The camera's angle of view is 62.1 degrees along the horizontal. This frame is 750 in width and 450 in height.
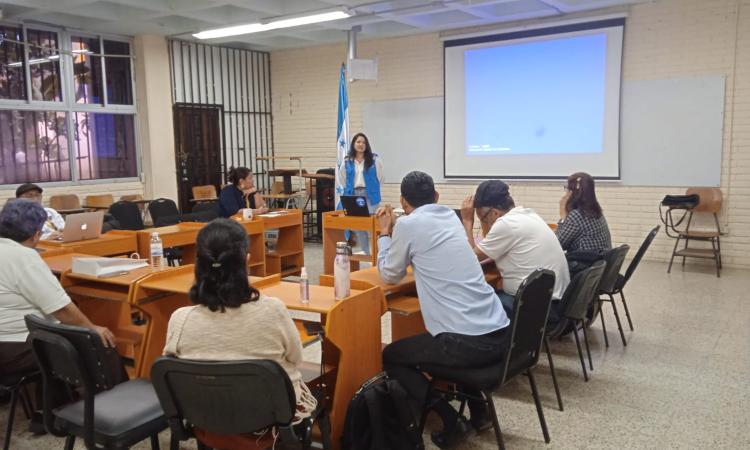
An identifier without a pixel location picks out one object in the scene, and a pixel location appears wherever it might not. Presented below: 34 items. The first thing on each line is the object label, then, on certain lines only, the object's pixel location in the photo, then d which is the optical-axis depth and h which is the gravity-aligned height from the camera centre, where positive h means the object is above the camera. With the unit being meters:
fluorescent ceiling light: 7.14 +1.59
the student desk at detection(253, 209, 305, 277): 6.01 -0.92
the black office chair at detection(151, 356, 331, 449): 1.85 -0.73
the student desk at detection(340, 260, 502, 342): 2.94 -0.72
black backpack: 2.48 -1.06
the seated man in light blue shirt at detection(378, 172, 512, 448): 2.64 -0.66
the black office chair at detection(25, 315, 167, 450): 2.16 -0.89
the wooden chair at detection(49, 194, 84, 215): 7.52 -0.53
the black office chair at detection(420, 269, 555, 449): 2.54 -0.86
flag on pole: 8.27 +0.45
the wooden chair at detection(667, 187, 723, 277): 6.57 -0.89
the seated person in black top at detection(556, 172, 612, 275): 4.11 -0.49
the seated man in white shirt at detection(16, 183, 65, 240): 4.64 -0.42
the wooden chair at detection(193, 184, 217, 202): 8.66 -0.50
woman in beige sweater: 2.00 -0.51
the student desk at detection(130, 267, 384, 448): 2.57 -0.73
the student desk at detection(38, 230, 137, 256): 4.06 -0.57
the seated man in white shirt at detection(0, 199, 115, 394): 2.71 -0.61
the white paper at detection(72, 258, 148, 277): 3.21 -0.56
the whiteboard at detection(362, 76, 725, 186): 6.82 +0.21
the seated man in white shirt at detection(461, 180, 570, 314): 3.26 -0.47
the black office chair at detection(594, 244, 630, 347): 3.81 -0.74
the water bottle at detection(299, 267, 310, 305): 2.65 -0.57
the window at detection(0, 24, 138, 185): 7.41 +0.66
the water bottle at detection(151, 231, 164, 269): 3.40 -0.53
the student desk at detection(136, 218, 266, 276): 4.46 -0.64
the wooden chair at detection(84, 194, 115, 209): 7.85 -0.53
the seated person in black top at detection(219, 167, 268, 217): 5.98 -0.38
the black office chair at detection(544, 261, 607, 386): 3.30 -0.82
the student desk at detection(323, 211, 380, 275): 5.74 -0.73
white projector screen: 7.39 +0.62
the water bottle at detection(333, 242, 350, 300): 2.64 -0.51
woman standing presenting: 6.85 -0.20
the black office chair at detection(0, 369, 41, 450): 2.69 -0.96
